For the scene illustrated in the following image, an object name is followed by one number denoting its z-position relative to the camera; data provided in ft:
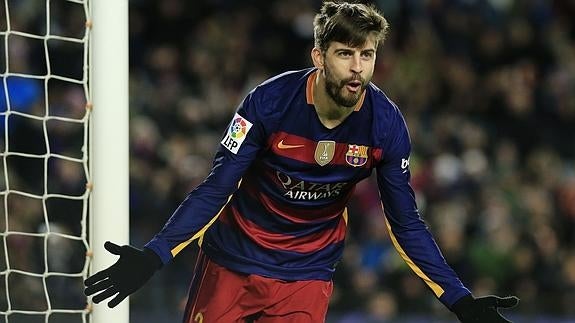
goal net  45.55
